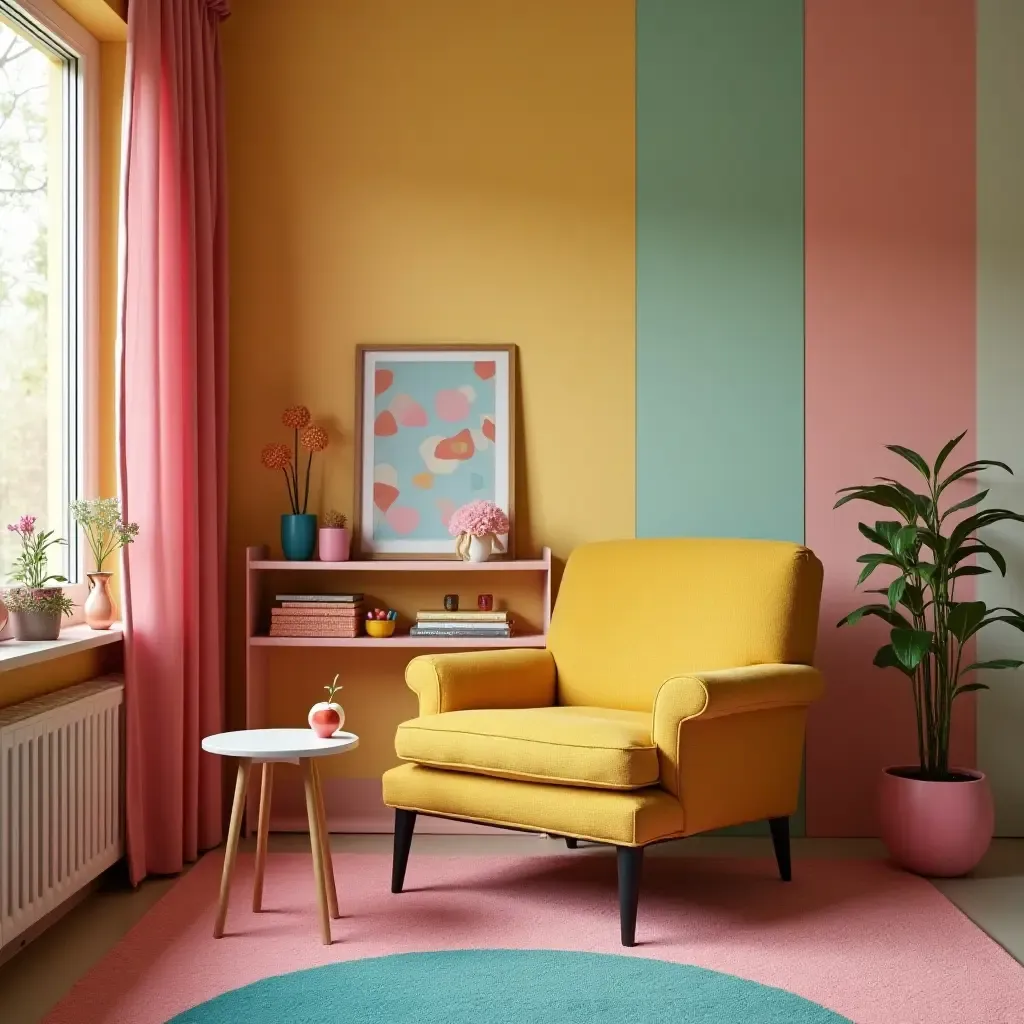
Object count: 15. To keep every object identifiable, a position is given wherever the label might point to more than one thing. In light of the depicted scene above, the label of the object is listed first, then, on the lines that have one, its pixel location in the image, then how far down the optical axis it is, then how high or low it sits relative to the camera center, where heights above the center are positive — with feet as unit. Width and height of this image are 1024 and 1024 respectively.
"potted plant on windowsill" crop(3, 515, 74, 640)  9.59 -0.79
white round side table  8.89 -2.06
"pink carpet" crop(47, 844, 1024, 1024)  8.16 -3.39
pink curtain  10.85 +0.56
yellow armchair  9.30 -1.83
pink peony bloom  12.32 -0.24
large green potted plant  11.03 -1.54
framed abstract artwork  13.00 +0.60
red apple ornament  9.33 -1.72
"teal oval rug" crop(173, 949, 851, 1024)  7.70 -3.32
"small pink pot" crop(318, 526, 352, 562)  12.56 -0.49
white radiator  8.47 -2.30
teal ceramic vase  12.60 -0.41
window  10.40 +2.07
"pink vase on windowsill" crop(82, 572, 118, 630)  10.64 -0.95
